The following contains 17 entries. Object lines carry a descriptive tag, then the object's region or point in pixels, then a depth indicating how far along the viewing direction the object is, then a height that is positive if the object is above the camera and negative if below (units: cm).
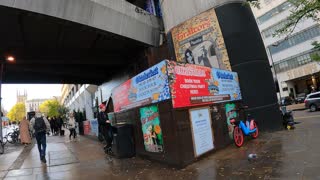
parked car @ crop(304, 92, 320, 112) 1554 -57
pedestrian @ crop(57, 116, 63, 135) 1831 +20
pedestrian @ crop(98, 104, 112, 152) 689 -27
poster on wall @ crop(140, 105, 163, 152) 543 -42
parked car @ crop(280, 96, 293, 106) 2589 -50
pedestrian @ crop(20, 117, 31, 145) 1173 -19
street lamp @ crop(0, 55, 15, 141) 1100 +403
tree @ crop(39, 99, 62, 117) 4891 +495
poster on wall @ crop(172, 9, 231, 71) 819 +287
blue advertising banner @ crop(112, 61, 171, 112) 513 +80
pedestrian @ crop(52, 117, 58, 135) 1906 -11
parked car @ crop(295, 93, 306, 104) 2785 -36
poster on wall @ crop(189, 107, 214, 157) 527 -61
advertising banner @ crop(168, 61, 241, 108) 509 +70
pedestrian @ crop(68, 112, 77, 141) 1374 -30
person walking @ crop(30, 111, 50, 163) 682 -6
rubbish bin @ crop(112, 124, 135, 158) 650 -77
